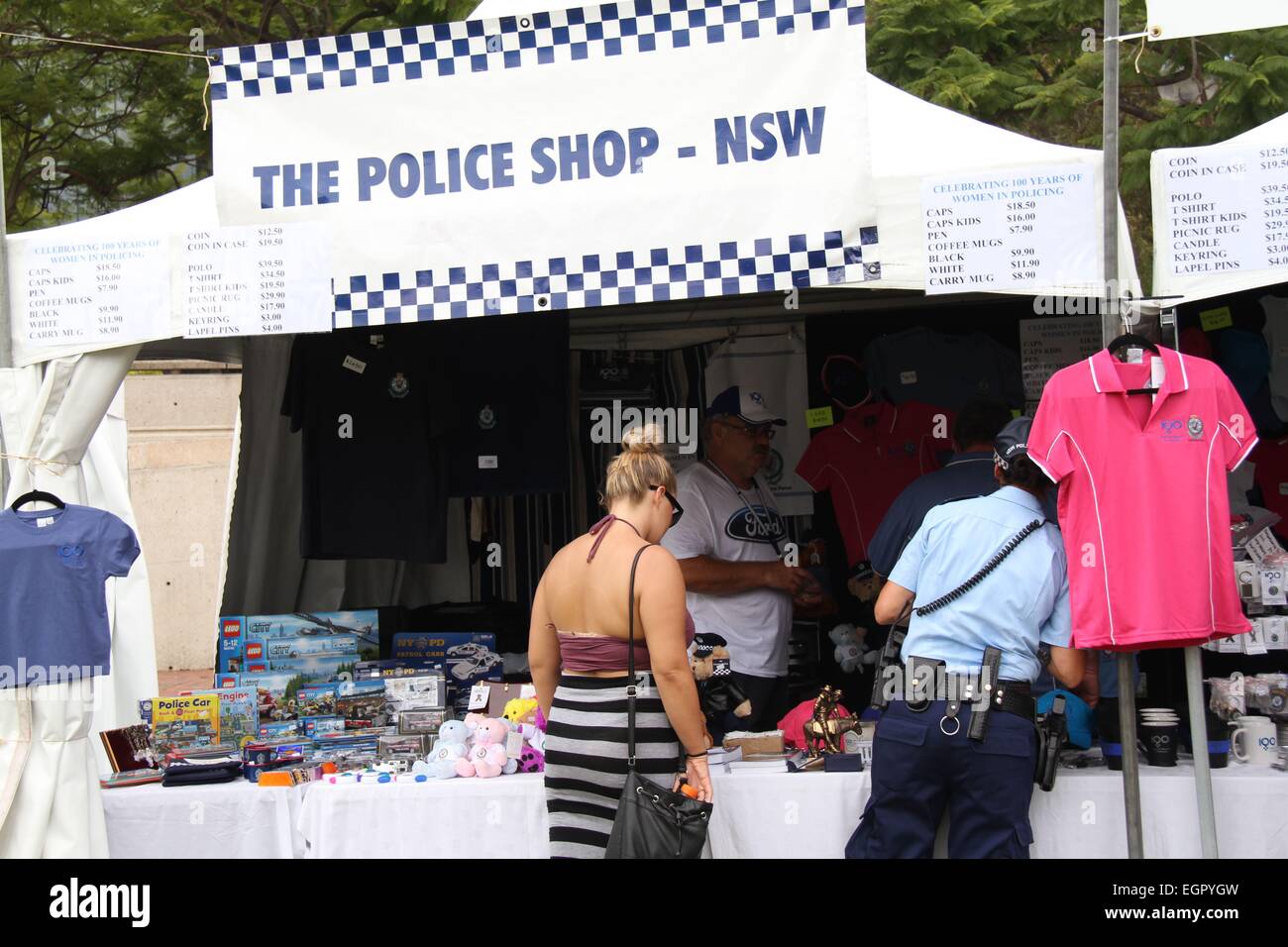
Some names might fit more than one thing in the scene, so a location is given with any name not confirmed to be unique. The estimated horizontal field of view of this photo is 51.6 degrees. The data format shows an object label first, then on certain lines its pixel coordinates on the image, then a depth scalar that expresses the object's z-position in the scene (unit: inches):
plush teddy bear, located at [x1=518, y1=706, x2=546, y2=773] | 163.3
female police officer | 134.9
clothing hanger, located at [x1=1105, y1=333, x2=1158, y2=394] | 141.3
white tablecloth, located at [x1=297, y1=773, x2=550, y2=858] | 157.2
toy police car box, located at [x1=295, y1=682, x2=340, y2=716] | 187.9
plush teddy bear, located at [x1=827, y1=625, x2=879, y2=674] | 213.5
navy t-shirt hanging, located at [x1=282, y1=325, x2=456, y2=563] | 227.1
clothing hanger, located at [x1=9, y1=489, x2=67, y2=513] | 162.9
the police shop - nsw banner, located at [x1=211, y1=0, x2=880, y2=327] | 153.0
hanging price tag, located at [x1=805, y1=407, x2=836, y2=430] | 231.3
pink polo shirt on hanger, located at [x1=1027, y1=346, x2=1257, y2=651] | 136.4
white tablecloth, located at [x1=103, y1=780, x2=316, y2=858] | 162.6
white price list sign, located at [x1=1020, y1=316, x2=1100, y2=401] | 224.1
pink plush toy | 160.2
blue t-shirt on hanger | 156.6
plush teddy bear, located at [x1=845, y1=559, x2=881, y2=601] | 215.2
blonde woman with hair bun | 135.0
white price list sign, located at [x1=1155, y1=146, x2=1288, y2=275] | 143.4
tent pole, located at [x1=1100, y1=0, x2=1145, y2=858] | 139.6
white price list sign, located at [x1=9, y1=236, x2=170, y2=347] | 168.1
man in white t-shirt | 192.2
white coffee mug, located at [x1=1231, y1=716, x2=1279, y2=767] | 152.3
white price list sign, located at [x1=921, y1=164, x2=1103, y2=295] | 147.2
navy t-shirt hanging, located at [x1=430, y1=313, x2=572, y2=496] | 228.5
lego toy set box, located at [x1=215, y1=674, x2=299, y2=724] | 187.9
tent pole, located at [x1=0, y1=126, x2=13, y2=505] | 169.3
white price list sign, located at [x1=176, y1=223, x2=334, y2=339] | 163.3
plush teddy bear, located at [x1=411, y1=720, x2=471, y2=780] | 161.2
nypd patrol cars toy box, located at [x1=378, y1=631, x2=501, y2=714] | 204.4
